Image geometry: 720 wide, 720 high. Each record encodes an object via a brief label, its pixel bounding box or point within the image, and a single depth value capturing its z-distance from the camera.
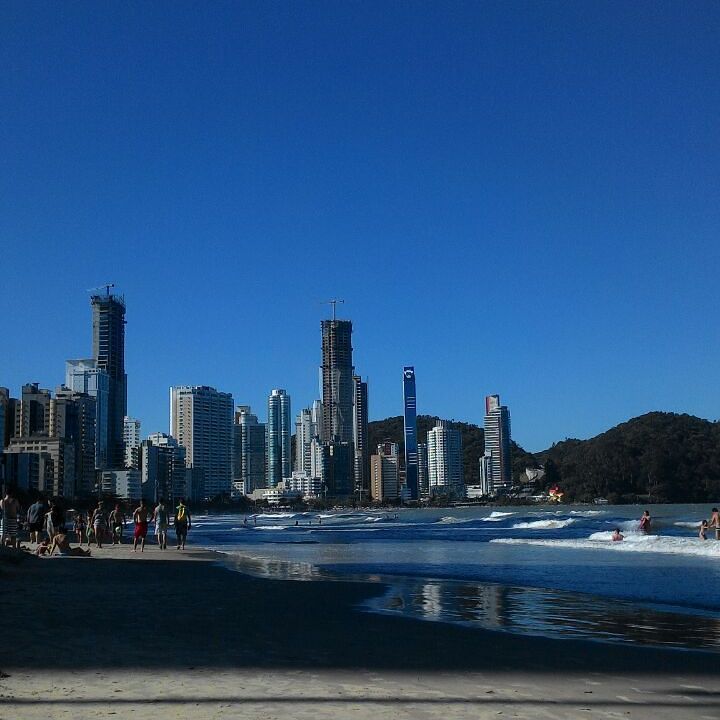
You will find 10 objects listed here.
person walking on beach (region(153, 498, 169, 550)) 30.43
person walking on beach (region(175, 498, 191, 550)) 31.59
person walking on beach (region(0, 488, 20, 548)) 22.83
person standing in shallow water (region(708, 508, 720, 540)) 32.81
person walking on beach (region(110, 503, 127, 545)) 38.26
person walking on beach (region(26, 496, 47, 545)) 27.42
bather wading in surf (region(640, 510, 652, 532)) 45.13
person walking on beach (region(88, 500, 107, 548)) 33.31
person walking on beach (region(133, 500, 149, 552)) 29.84
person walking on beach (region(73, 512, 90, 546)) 37.27
